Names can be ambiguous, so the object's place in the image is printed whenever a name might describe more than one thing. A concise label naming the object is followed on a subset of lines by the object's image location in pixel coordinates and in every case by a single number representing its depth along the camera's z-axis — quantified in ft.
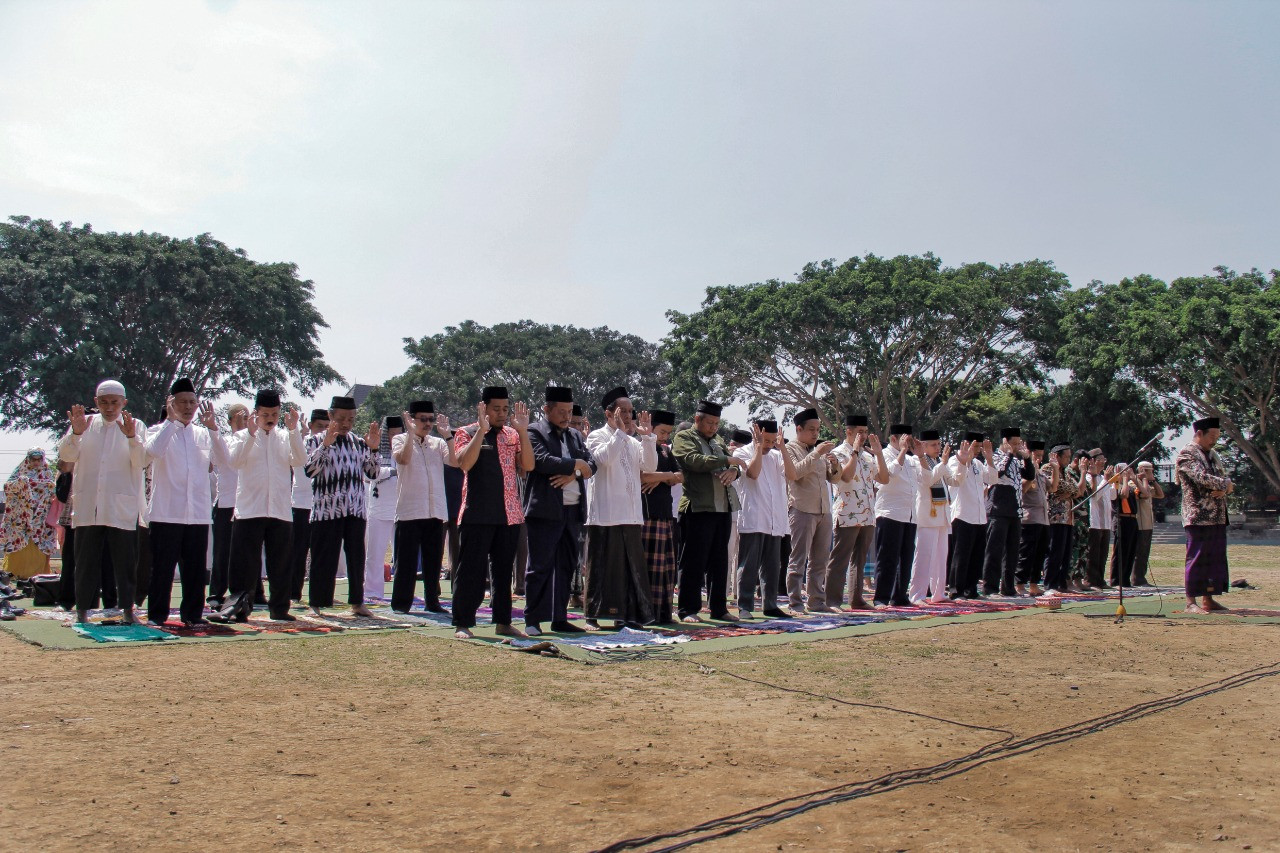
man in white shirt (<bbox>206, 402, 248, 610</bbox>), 26.86
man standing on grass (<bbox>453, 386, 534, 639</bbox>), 23.62
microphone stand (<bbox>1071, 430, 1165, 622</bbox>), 30.01
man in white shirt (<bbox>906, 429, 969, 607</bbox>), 37.32
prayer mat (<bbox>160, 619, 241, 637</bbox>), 23.59
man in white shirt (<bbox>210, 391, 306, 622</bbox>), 25.77
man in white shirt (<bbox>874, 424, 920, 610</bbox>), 34.96
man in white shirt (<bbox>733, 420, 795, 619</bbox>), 30.55
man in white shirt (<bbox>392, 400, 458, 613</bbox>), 29.78
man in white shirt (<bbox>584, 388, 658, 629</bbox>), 26.09
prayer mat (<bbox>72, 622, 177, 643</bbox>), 21.98
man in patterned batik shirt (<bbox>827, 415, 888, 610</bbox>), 33.86
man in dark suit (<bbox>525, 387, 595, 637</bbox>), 24.41
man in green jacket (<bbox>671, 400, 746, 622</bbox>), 28.17
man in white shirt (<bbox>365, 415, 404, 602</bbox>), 34.91
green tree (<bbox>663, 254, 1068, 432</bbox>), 105.09
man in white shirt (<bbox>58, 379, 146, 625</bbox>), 24.61
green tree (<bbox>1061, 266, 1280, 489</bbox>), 88.89
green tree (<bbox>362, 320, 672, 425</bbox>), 160.66
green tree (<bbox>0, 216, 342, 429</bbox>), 95.09
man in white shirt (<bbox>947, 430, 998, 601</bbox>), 38.93
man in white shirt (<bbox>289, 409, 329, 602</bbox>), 29.27
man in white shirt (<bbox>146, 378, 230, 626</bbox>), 24.59
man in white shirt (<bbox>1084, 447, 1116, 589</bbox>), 44.55
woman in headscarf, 35.81
